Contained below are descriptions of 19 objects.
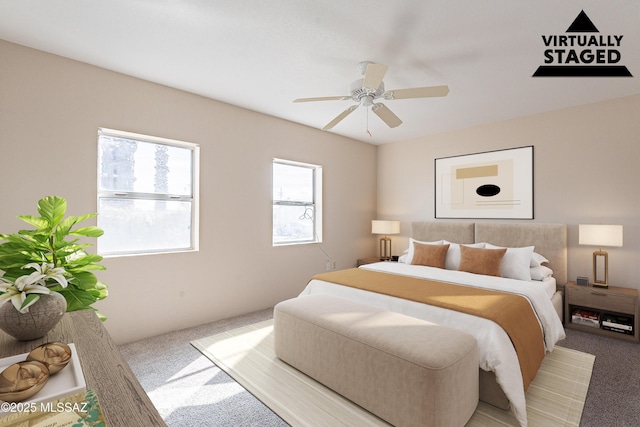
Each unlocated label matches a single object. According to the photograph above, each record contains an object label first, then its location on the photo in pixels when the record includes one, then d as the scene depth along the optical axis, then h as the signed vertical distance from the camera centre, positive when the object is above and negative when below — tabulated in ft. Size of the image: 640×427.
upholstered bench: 5.43 -2.95
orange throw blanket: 6.79 -2.18
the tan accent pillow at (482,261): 10.98 -1.65
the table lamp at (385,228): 16.35 -0.64
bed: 6.26 -2.29
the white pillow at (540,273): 10.84 -2.03
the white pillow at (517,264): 10.85 -1.71
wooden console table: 2.15 -1.41
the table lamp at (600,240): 10.28 -0.81
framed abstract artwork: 13.14 +1.49
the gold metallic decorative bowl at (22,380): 2.17 -1.25
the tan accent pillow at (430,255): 12.55 -1.65
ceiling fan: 7.08 +3.28
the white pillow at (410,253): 13.43 -1.66
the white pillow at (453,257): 12.51 -1.70
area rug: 6.16 -4.09
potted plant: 4.93 -0.68
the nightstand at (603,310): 9.98 -3.29
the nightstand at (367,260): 16.54 -2.45
